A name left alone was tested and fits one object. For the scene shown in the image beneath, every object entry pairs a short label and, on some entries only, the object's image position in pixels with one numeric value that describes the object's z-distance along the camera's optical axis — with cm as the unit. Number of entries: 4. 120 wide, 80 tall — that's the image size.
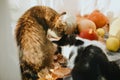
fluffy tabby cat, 154
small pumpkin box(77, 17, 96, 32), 166
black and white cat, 135
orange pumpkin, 175
